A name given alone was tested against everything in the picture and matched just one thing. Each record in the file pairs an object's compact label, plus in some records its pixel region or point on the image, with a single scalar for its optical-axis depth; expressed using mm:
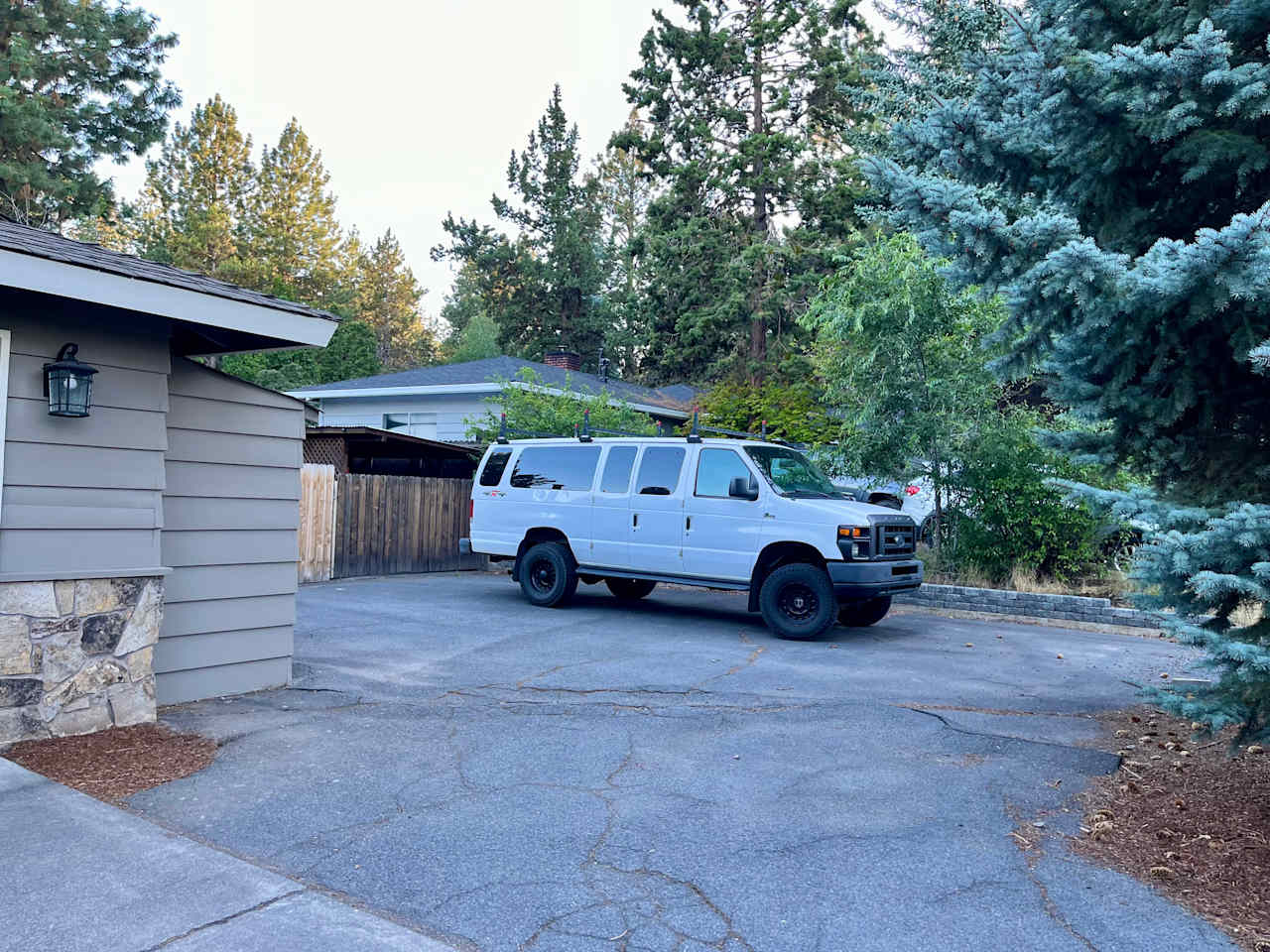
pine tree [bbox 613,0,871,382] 22969
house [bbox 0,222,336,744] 5105
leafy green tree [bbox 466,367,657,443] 16266
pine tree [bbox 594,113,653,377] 38562
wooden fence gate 14078
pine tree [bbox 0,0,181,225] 22266
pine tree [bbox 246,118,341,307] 40188
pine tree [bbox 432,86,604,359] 39031
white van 9625
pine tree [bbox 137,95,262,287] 36812
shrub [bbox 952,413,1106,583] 12297
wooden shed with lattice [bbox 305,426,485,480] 16266
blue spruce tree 3875
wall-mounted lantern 5172
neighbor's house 21969
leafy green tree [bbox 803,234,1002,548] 12695
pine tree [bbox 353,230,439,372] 52438
